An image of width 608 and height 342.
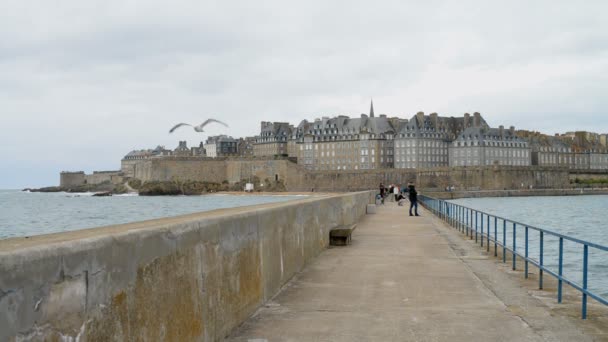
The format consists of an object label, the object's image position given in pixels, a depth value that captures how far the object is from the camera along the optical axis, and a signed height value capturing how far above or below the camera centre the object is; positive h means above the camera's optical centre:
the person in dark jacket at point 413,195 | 26.69 -0.90
